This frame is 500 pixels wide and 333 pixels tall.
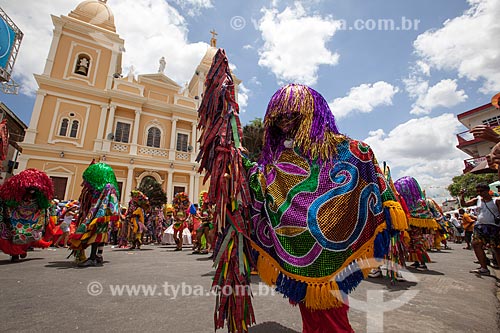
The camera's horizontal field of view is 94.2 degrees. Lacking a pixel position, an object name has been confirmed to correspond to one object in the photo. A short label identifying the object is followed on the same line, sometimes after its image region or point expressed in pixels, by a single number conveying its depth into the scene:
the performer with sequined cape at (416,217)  4.70
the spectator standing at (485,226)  4.29
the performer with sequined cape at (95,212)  4.81
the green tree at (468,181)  18.98
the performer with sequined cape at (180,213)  9.40
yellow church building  15.68
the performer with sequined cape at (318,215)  1.42
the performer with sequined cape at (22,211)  5.03
